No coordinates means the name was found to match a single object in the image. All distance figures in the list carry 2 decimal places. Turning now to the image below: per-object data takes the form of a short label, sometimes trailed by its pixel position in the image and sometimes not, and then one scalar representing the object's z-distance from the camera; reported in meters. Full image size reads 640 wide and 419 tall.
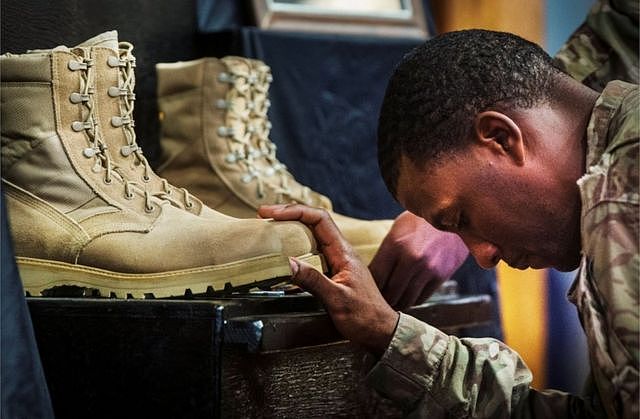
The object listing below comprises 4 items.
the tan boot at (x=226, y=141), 2.49
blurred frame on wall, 2.96
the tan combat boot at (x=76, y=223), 2.16
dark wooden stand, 2.03
